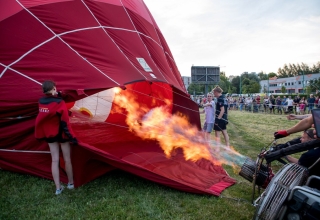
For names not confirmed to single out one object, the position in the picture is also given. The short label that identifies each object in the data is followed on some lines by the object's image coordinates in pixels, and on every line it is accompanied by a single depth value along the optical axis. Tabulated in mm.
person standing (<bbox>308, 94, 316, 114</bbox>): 16016
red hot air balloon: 3412
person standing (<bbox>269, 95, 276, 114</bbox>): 18119
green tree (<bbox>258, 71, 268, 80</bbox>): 93000
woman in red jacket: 3086
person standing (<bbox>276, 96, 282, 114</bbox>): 17767
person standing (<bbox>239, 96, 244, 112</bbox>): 22009
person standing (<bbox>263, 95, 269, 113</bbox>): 18694
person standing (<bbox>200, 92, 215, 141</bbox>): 5824
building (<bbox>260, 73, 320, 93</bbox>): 58644
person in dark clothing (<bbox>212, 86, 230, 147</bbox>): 5629
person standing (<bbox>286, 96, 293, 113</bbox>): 17012
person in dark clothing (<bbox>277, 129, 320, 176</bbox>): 2398
